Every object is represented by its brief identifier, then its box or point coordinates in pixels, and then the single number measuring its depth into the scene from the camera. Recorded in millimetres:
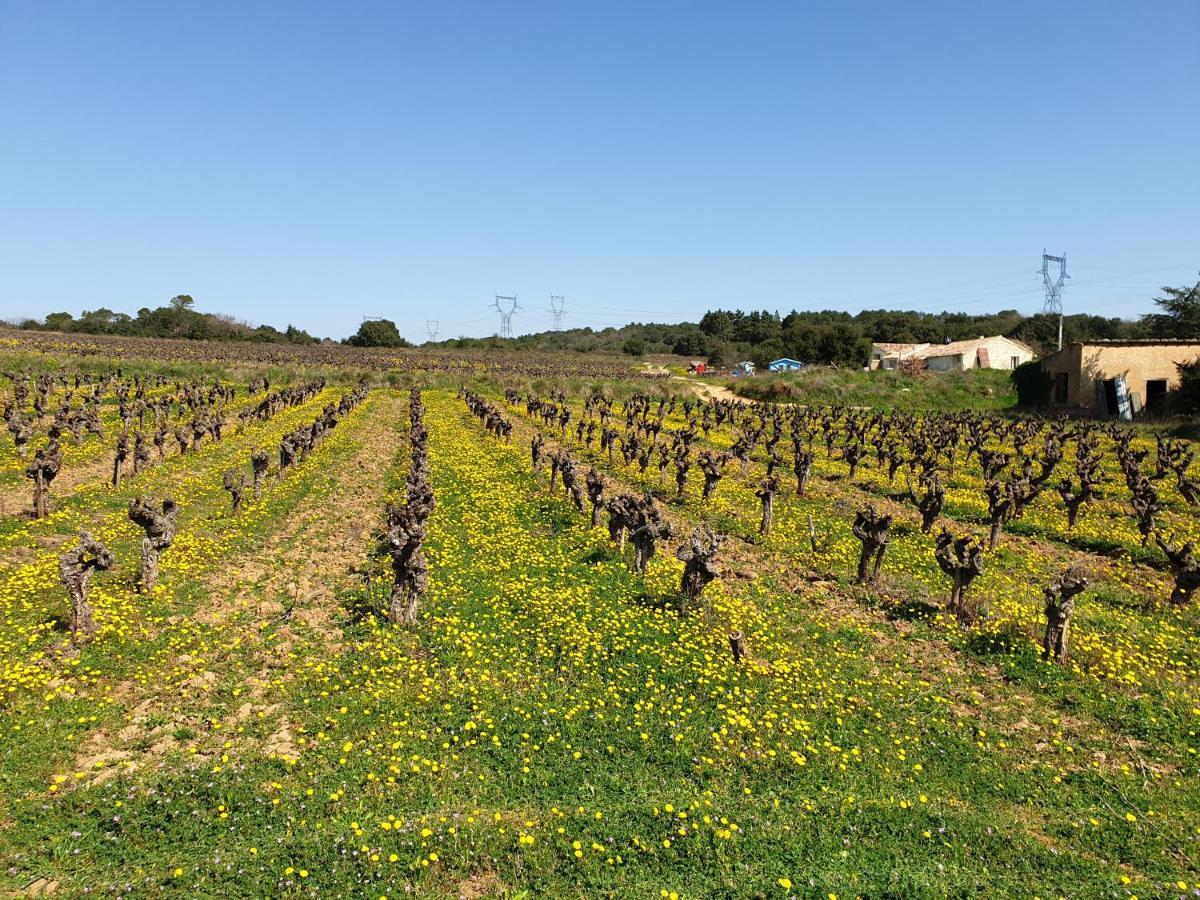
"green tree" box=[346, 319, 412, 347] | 151500
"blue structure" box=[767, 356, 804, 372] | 108575
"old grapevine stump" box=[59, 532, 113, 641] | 11453
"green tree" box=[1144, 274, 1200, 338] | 71562
